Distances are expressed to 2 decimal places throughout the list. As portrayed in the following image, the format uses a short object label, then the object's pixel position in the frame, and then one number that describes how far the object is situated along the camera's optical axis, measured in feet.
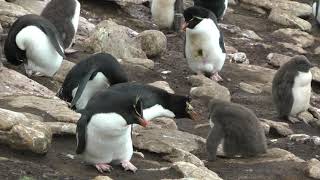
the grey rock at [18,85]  43.00
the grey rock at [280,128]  47.73
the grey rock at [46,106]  38.17
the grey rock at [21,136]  31.45
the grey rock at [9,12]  59.31
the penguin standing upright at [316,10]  85.20
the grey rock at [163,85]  52.21
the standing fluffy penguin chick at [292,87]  50.83
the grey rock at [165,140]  37.24
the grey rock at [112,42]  59.31
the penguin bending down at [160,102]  33.60
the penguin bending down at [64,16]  56.08
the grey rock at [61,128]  35.73
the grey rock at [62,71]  51.06
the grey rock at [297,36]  78.07
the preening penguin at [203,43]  56.03
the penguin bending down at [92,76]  39.78
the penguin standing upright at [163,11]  74.85
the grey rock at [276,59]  68.74
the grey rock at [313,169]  35.24
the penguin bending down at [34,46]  48.62
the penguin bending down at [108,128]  30.17
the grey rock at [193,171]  31.91
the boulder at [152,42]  62.69
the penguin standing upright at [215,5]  76.38
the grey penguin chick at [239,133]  39.29
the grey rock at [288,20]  83.92
